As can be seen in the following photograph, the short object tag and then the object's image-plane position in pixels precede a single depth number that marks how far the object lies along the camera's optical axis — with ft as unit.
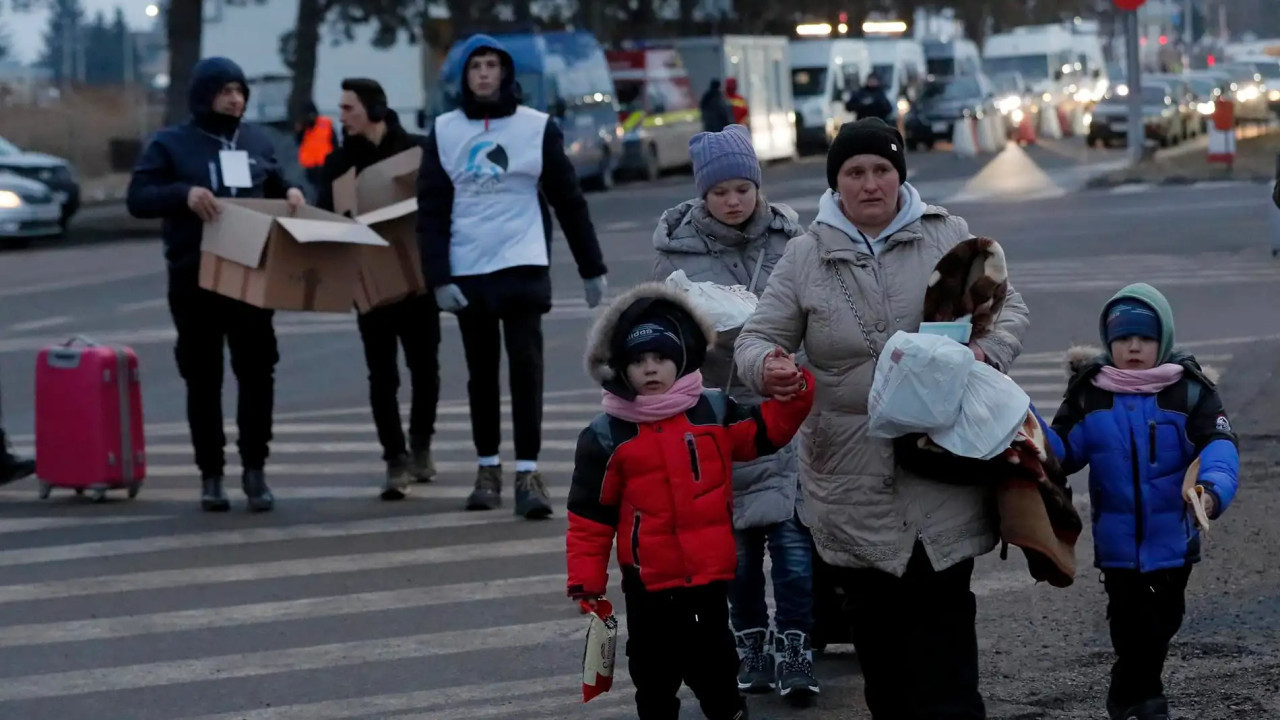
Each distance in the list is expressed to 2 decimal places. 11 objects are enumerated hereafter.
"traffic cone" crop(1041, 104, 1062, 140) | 186.29
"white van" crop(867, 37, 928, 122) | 188.03
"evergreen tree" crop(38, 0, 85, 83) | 305.32
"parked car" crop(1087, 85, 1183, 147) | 145.59
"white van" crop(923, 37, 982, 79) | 216.74
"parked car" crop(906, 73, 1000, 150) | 165.89
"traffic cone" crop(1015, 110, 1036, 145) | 164.04
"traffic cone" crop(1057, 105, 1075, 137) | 187.62
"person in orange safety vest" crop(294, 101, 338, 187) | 85.66
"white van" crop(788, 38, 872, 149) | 167.63
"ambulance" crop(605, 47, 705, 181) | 131.23
